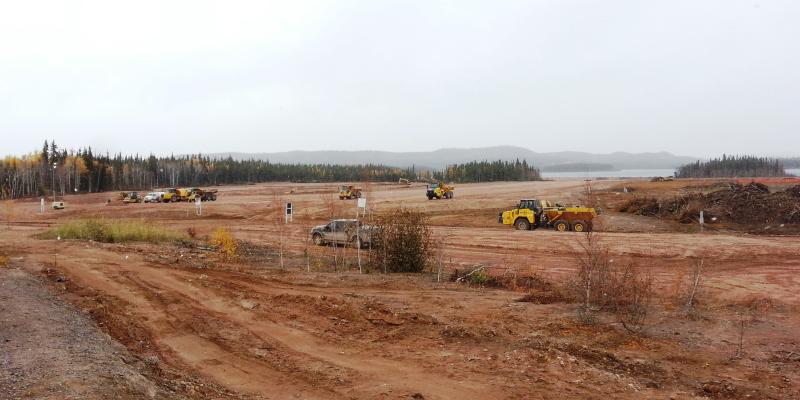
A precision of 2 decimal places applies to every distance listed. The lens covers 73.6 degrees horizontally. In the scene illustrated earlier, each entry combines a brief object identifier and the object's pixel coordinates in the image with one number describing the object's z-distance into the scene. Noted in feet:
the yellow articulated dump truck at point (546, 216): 102.32
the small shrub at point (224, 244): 67.59
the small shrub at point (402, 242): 56.03
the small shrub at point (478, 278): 49.55
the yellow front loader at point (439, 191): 177.58
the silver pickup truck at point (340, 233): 73.77
